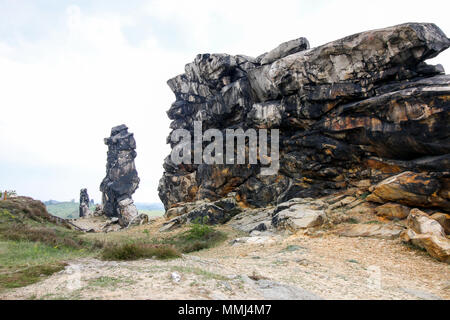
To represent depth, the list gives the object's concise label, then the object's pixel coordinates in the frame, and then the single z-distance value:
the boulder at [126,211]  64.38
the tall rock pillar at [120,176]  67.38
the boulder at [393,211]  16.94
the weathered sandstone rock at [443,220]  14.81
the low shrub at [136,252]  11.20
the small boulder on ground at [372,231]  14.46
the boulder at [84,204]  78.62
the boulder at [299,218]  17.41
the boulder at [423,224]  13.05
